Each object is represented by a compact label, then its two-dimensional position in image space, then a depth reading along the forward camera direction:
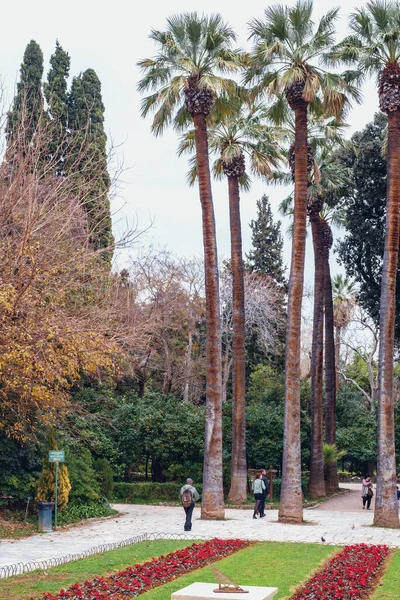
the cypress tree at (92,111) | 35.88
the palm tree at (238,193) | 30.45
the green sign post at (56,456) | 22.69
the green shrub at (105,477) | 30.19
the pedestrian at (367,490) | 29.77
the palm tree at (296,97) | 25.20
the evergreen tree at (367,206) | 36.94
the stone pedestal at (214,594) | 9.86
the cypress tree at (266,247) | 60.69
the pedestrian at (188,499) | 22.42
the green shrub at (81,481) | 25.77
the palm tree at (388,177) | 24.05
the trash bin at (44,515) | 22.48
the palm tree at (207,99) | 25.70
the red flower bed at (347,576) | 12.77
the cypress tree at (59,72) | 40.03
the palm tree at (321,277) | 32.47
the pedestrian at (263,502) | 26.12
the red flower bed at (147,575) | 12.41
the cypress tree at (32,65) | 39.19
